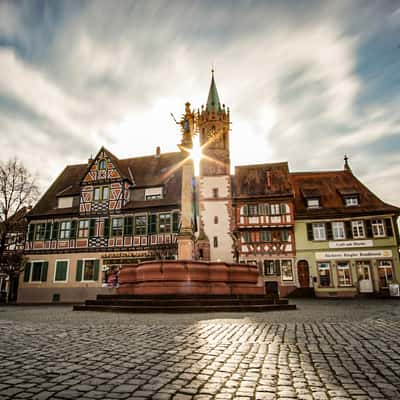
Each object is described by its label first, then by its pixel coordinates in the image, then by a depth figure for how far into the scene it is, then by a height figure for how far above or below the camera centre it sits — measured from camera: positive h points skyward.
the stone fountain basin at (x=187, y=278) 11.93 +0.39
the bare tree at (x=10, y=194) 26.23 +6.95
